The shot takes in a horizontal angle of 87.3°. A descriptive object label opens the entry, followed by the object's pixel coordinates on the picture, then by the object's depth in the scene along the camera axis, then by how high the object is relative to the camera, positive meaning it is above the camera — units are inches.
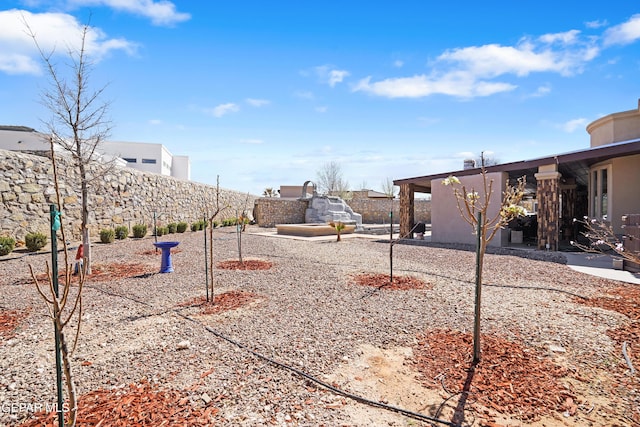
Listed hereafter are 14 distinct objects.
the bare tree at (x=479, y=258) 135.2 -18.2
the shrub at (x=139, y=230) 563.1 -31.5
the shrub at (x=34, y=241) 391.2 -34.8
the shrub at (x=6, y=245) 363.4 -36.8
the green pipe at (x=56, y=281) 84.4 -18.6
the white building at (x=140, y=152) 893.8 +256.0
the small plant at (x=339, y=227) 601.7 -25.8
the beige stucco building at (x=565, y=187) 409.4 +41.1
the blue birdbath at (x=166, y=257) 308.2 -43.0
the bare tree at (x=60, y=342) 80.7 -32.8
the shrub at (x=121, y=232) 534.9 -32.4
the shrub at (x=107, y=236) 494.0 -35.6
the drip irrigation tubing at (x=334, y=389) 103.7 -62.1
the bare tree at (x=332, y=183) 1982.9 +177.2
